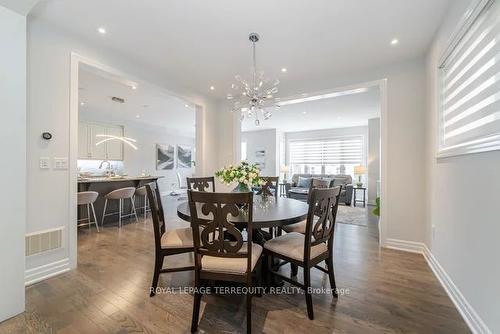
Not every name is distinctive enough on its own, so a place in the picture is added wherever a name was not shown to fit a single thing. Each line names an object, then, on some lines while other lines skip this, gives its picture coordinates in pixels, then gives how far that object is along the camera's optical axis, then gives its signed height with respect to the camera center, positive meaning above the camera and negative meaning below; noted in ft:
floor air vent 7.22 -2.49
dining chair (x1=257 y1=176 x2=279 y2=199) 10.34 -0.93
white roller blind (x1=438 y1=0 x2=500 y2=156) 4.77 +2.10
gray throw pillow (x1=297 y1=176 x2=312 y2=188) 24.57 -1.70
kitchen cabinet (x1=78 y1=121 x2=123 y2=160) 19.85 +2.18
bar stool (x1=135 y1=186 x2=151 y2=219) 15.79 -2.12
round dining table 5.59 -1.31
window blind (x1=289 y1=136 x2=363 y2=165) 26.99 +1.99
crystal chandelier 8.82 +3.07
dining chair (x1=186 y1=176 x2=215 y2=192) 9.64 -0.74
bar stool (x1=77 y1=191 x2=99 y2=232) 11.52 -1.63
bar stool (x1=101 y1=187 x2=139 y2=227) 13.53 -1.84
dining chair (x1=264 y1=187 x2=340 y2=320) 5.56 -2.14
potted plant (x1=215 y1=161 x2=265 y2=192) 7.61 -0.32
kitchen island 13.39 -1.38
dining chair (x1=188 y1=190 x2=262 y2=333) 4.89 -1.89
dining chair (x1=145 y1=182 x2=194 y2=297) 6.52 -2.25
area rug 15.06 -3.65
